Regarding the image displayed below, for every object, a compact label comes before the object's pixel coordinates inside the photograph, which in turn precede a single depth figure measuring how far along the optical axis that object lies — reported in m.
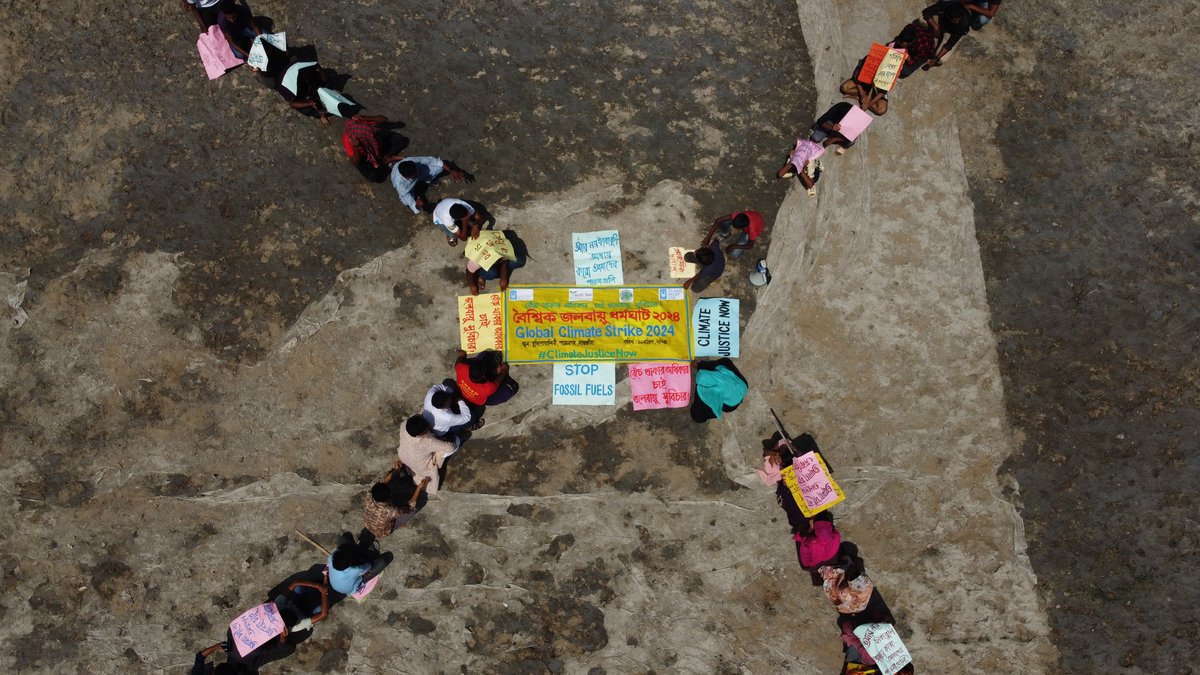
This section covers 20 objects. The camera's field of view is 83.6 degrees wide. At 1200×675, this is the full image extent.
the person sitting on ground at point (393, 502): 7.92
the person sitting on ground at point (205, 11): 8.51
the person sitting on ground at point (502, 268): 8.31
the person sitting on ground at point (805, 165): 8.40
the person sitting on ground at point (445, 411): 7.86
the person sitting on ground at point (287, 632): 7.95
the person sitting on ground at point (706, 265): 8.21
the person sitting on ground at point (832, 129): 8.52
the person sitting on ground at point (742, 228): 7.86
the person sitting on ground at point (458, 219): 7.95
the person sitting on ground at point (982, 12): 8.55
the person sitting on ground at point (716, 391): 8.19
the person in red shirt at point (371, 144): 8.10
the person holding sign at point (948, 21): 8.43
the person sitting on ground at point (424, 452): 7.99
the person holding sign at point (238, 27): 8.55
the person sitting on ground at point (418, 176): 8.02
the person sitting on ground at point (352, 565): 7.80
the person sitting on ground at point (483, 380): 7.86
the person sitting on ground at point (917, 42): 8.45
